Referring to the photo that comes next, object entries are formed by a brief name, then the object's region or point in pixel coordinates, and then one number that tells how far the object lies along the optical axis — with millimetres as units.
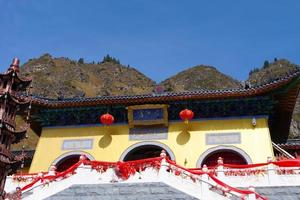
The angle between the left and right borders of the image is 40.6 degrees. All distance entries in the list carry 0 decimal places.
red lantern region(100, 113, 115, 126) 14703
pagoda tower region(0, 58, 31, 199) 7488
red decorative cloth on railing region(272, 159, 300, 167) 10867
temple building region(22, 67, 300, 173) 14055
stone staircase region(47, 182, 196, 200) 9836
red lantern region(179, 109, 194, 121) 14250
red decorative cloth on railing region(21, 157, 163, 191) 10516
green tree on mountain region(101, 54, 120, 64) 82812
